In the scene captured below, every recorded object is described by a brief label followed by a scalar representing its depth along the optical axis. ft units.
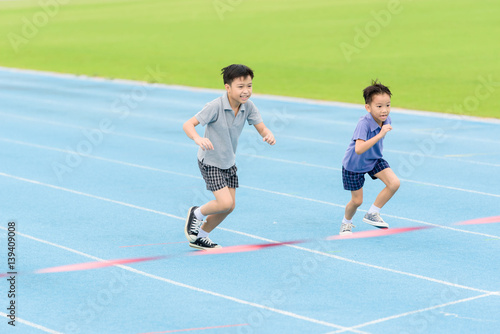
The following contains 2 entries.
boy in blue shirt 56.49
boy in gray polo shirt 52.44
